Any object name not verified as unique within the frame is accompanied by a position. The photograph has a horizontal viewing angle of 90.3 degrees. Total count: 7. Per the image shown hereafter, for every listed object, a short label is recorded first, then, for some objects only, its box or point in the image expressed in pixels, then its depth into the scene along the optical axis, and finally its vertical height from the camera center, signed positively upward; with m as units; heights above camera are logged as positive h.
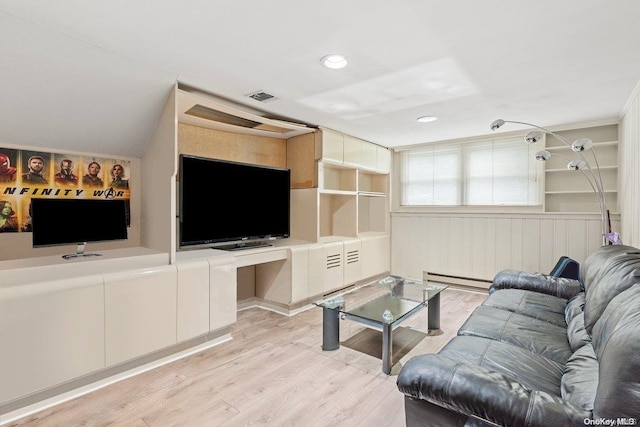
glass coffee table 2.36 -0.82
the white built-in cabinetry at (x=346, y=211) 3.88 +0.01
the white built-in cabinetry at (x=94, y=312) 1.77 -0.66
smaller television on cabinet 2.09 -0.07
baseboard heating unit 4.38 -0.99
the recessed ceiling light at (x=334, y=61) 2.11 +1.03
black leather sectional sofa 0.99 -0.67
